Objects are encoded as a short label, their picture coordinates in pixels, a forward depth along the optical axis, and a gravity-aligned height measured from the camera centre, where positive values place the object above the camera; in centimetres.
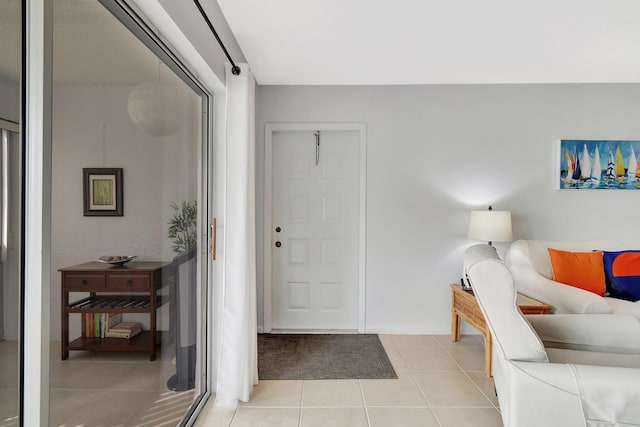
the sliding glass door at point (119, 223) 100 -5
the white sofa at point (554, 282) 246 -57
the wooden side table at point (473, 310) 255 -82
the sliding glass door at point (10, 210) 80 +0
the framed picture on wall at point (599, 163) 329 +48
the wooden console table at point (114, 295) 102 -31
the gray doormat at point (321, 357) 257 -121
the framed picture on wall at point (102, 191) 107 +6
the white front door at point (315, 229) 341 -18
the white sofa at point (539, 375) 137 -69
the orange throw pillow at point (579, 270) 286 -48
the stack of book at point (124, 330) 123 -46
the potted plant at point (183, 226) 181 -9
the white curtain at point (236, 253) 214 -27
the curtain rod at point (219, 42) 160 +94
